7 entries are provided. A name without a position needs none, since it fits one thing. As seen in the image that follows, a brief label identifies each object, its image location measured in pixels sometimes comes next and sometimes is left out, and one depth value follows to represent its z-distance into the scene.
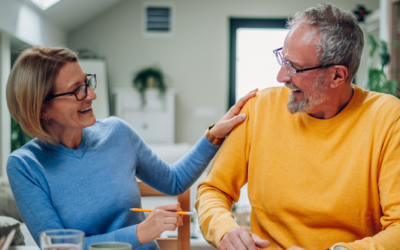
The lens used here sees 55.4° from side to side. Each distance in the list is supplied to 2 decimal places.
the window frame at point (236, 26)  5.12
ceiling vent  5.02
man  1.07
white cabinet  4.67
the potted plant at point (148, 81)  4.69
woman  1.08
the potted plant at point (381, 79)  3.02
